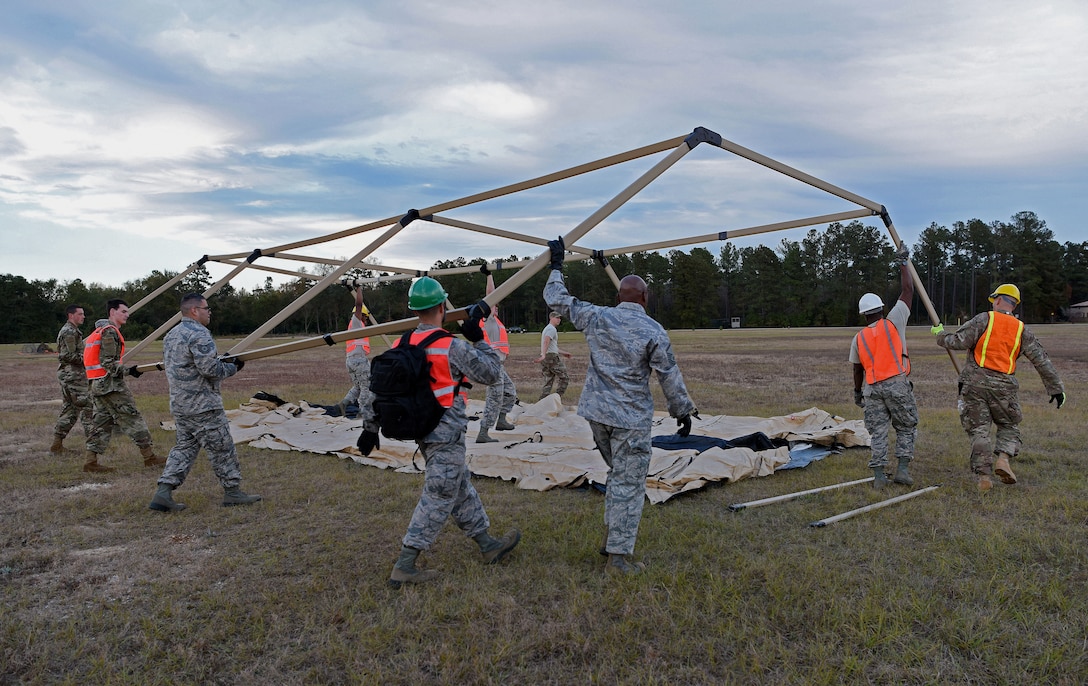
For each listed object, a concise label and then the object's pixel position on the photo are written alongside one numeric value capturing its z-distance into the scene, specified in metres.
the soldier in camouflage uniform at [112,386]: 9.01
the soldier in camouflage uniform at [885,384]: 7.18
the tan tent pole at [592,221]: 5.24
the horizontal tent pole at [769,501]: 6.41
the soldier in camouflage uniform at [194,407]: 6.69
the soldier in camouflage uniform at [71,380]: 9.86
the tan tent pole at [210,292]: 9.13
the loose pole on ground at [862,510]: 5.79
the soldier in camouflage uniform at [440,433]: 4.78
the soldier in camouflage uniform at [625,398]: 4.91
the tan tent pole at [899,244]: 8.15
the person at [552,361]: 13.59
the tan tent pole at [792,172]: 6.61
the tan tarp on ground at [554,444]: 7.47
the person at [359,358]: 11.40
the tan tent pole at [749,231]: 8.05
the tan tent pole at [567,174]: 6.43
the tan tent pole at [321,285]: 7.01
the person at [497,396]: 10.43
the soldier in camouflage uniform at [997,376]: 7.10
